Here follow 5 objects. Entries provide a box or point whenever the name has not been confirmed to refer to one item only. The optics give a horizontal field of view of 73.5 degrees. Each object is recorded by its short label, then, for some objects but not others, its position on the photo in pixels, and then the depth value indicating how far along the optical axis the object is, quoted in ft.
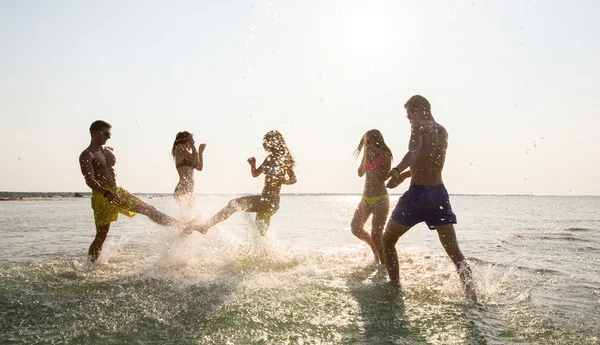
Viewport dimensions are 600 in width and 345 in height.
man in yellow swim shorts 20.26
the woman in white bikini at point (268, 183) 23.57
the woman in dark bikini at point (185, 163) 26.71
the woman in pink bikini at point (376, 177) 22.41
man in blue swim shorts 15.31
